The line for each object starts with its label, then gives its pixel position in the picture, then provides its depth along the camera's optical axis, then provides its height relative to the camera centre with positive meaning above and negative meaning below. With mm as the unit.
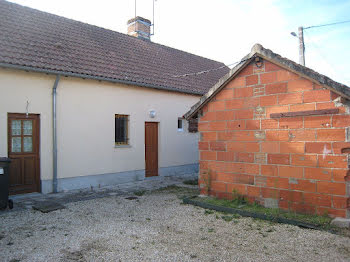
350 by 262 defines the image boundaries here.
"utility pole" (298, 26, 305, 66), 15453 +4346
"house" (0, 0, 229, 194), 8320 +844
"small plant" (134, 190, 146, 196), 8791 -1829
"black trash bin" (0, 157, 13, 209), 6754 -1100
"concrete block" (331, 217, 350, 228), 5492 -1713
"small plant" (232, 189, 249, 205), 7098 -1619
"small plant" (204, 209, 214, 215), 6751 -1844
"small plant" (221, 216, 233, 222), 6206 -1843
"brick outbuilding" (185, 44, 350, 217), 5816 -128
